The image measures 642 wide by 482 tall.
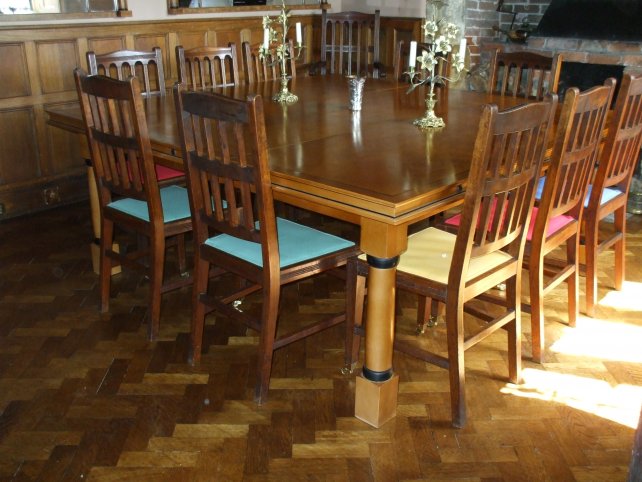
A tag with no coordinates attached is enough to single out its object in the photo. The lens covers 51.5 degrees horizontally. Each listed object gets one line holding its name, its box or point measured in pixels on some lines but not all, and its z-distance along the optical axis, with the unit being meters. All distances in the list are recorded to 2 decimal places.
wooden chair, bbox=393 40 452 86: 3.54
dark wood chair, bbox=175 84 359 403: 1.97
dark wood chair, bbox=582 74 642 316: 2.49
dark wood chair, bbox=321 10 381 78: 4.72
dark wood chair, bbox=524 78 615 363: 2.15
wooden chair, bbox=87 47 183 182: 2.99
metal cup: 2.88
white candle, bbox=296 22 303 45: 3.17
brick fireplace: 4.09
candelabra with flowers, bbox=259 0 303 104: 3.11
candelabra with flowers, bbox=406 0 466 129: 2.56
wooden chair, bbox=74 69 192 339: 2.39
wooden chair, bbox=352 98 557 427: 1.86
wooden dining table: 1.91
